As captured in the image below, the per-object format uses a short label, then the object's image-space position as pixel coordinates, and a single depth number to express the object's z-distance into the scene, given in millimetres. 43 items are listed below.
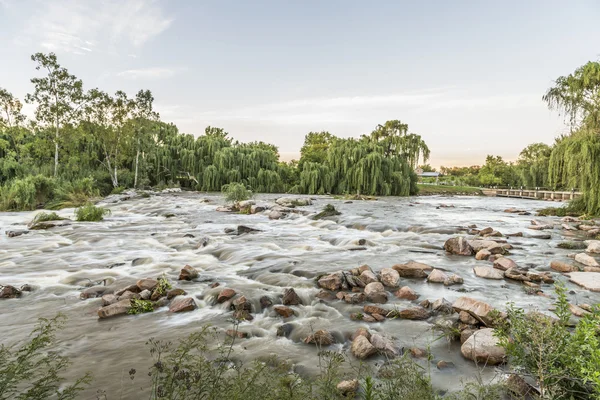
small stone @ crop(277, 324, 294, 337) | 4051
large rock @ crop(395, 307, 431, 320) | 4473
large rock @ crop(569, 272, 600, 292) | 5638
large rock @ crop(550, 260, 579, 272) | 6723
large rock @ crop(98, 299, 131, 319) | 4500
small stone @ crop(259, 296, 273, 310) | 4899
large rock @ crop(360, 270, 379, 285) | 5792
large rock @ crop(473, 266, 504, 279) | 6277
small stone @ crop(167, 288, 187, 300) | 5180
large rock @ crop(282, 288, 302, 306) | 4961
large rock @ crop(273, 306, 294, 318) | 4578
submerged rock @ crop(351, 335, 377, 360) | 3508
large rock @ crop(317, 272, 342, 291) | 5582
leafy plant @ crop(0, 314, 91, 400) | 2337
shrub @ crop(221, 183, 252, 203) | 21016
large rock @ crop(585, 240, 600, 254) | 8525
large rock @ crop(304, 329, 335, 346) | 3797
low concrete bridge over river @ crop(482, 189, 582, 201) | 37684
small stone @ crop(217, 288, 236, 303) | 5039
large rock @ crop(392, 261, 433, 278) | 6301
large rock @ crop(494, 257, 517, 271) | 6687
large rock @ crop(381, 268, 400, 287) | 5742
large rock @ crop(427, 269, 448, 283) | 6005
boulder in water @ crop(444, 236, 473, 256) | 8258
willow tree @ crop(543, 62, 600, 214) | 15672
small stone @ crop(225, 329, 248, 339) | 3912
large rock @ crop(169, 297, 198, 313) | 4742
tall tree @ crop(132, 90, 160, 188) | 35625
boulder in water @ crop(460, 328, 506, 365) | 3322
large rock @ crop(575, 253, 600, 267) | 7047
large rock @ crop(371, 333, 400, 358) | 3533
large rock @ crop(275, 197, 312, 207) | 21094
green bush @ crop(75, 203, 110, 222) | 13594
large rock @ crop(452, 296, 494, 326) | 4004
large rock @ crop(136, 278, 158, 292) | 5328
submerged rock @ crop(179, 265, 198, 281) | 6141
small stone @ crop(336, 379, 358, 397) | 2867
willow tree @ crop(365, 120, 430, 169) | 40562
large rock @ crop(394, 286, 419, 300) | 5184
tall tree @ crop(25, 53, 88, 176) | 28728
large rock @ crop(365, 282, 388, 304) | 5130
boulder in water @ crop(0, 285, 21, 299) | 5195
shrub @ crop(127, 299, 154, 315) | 4663
